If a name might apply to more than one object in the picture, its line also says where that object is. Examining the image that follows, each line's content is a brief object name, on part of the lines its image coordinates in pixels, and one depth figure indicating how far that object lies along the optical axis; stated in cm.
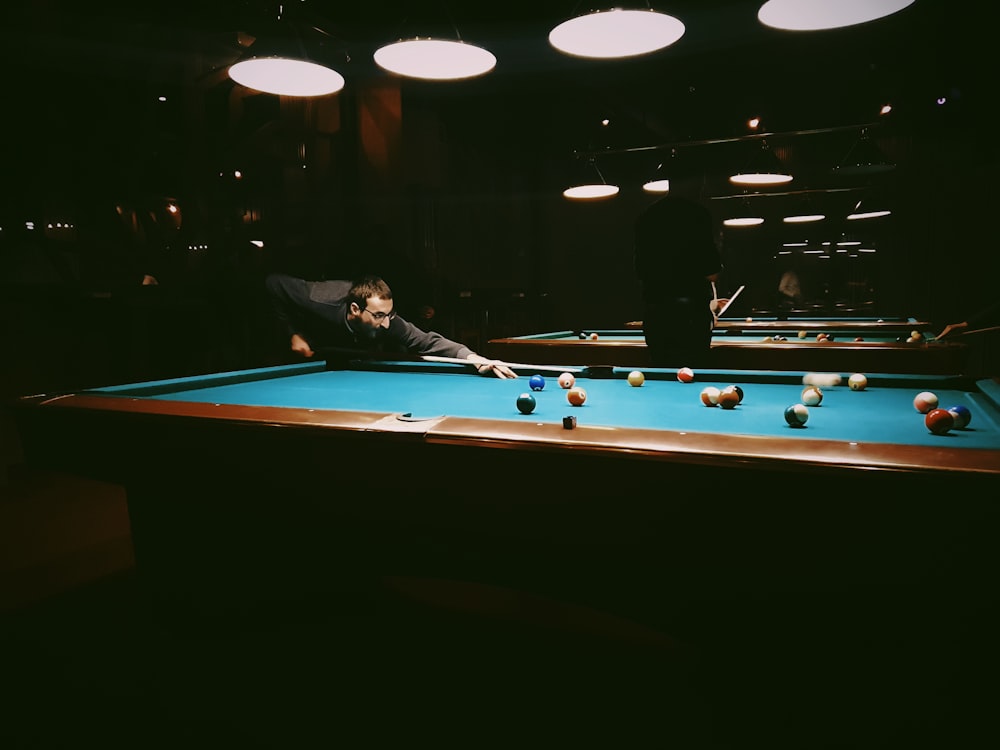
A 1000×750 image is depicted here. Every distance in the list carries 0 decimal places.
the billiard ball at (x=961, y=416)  148
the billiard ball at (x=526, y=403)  185
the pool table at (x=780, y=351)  367
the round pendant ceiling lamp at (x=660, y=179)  528
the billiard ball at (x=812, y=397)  190
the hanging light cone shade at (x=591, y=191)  560
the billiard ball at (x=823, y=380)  226
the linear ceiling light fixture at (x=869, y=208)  794
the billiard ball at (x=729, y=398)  189
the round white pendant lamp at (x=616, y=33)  210
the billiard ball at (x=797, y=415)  155
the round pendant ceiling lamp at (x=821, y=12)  203
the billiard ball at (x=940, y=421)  143
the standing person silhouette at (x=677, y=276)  379
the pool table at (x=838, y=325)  510
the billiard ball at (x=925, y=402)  168
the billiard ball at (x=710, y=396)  195
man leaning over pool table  354
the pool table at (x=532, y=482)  115
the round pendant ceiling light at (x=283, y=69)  209
